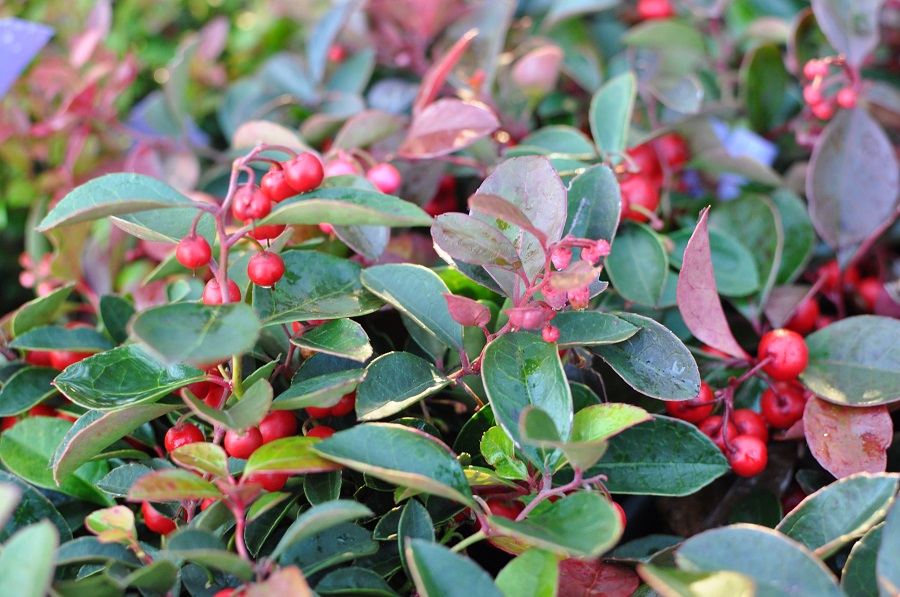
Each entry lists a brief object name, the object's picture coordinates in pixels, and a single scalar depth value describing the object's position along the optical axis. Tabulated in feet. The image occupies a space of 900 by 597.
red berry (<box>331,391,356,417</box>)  1.30
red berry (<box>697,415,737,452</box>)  1.36
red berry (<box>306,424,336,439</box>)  1.27
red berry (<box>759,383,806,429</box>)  1.40
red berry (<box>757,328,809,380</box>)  1.37
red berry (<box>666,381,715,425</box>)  1.36
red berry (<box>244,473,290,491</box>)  1.24
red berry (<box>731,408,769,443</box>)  1.37
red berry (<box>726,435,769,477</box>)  1.33
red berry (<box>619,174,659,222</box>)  1.48
